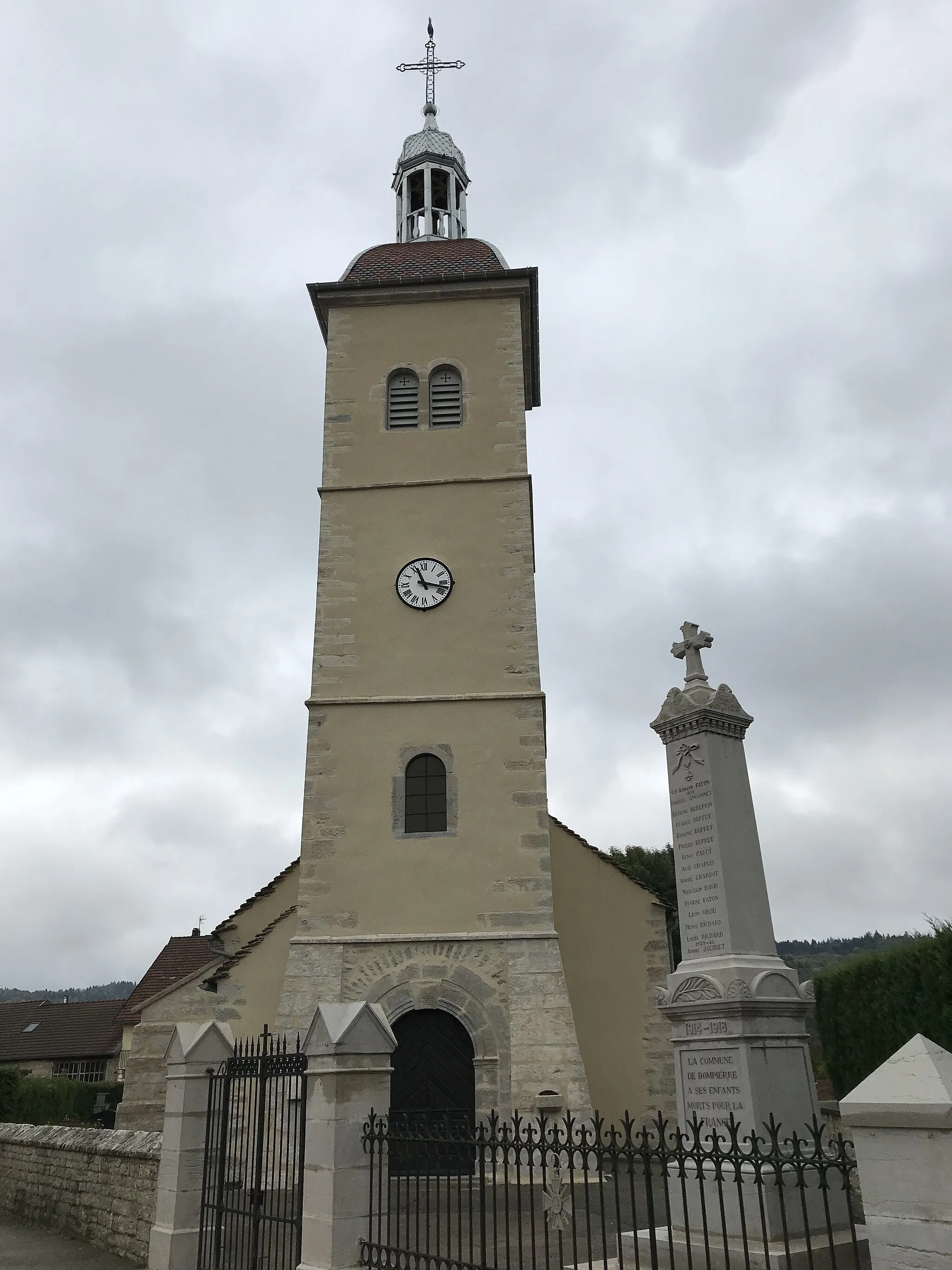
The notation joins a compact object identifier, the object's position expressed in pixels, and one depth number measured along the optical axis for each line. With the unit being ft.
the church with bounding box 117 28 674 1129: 42.68
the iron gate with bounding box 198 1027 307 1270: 24.43
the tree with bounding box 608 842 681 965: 100.58
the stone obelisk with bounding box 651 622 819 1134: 22.15
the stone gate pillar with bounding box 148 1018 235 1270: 27.89
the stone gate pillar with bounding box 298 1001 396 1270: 22.18
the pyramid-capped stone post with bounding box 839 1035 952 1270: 13.69
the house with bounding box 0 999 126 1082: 122.42
